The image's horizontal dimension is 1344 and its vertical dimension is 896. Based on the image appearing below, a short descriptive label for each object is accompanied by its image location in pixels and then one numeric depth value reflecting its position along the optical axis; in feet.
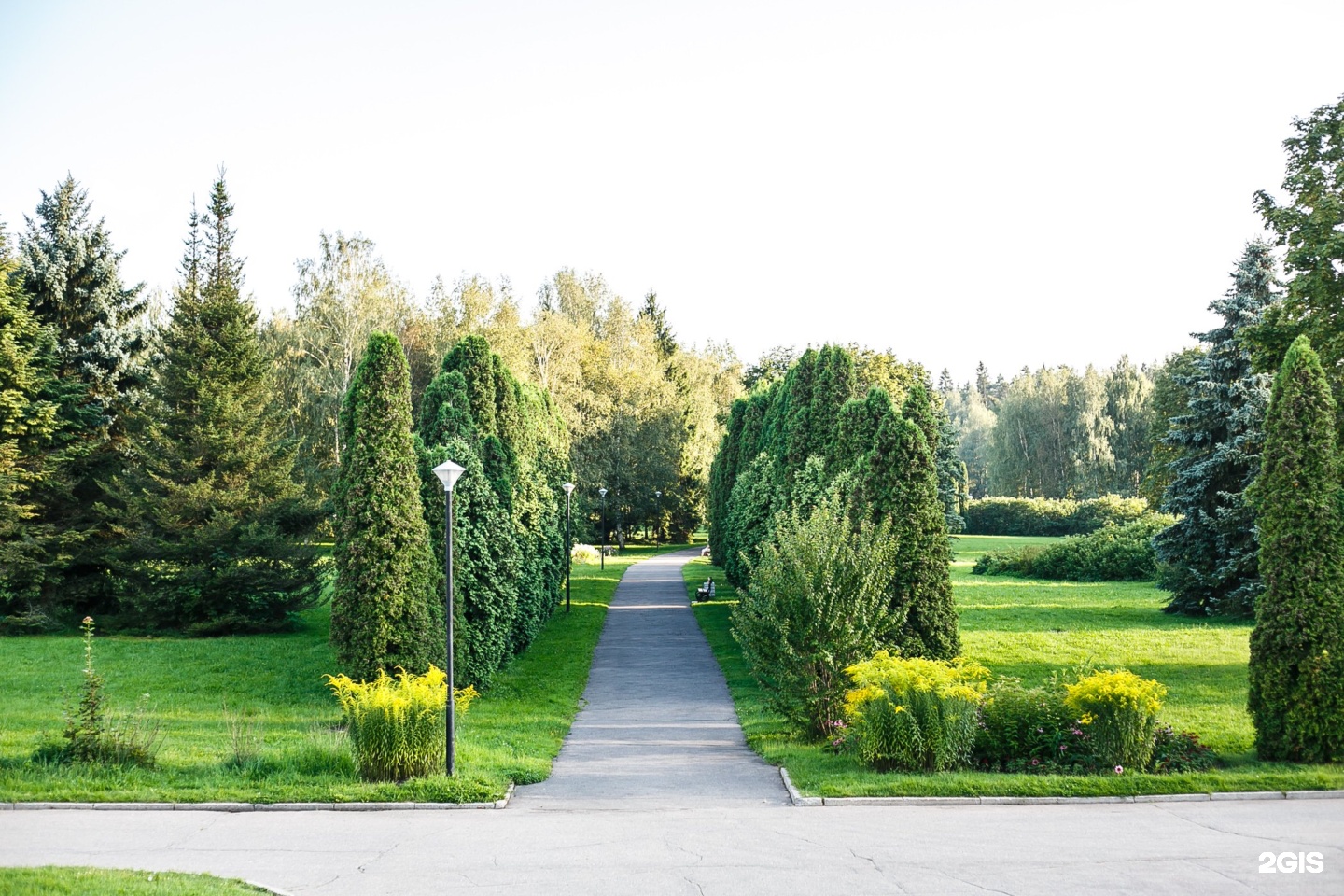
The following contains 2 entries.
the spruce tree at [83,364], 81.92
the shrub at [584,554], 156.46
